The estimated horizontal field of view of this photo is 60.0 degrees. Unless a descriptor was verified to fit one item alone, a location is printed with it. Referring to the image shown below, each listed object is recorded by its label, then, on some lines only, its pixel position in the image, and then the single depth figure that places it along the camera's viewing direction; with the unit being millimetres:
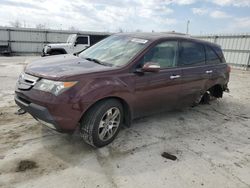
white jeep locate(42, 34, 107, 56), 13367
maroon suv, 2842
